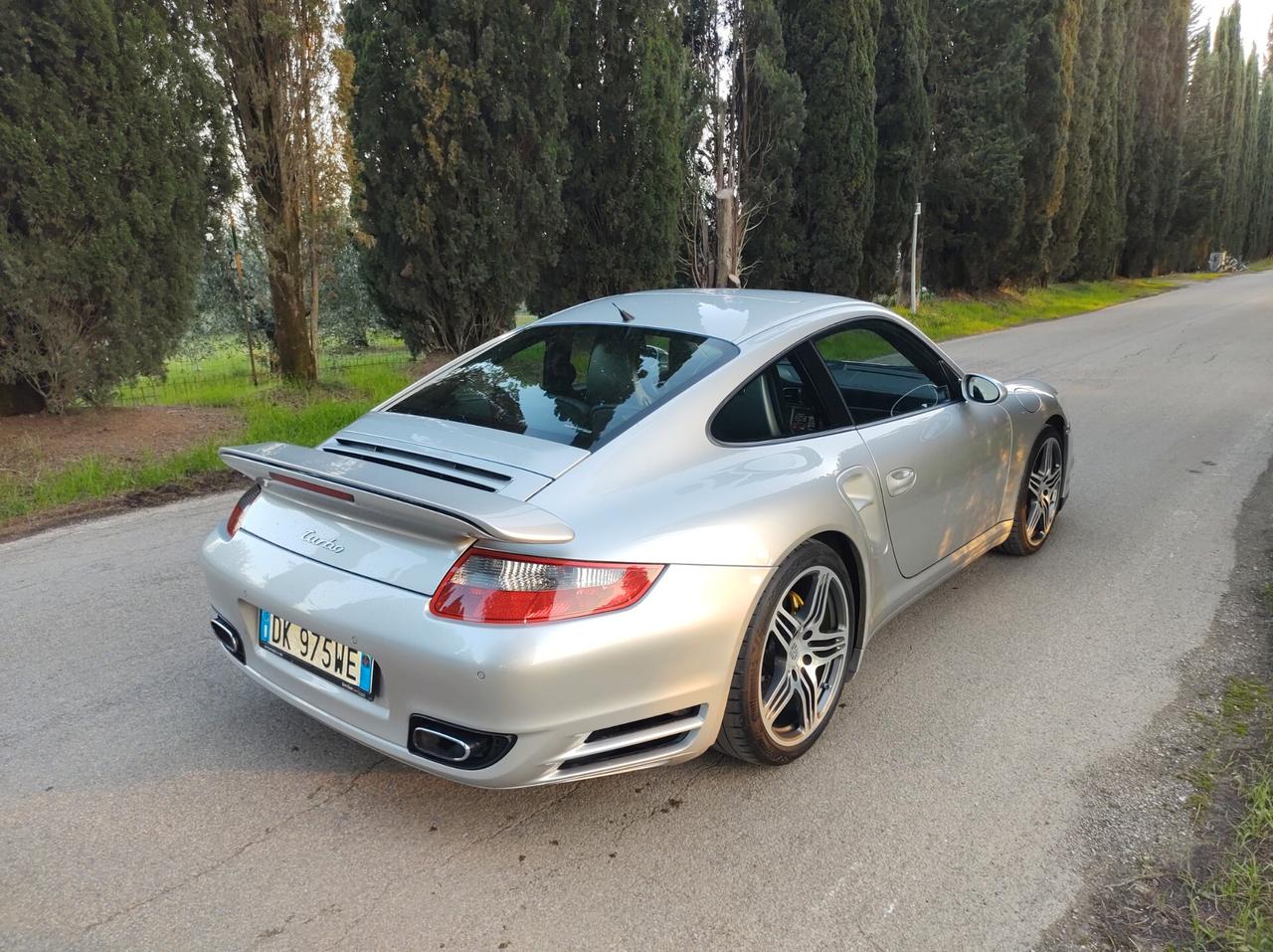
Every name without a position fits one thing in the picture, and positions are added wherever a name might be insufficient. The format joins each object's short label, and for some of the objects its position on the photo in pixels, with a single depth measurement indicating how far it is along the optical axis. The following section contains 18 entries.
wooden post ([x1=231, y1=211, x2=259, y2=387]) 8.62
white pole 17.62
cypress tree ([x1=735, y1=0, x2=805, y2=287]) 14.74
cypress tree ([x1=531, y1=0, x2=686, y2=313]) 11.78
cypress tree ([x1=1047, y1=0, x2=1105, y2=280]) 26.91
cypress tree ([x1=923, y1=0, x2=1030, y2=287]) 20.77
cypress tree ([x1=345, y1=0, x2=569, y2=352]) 9.61
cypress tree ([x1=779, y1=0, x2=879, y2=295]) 16.03
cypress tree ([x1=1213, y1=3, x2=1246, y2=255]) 49.25
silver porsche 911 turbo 2.26
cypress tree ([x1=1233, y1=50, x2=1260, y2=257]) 56.00
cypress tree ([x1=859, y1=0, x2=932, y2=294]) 17.97
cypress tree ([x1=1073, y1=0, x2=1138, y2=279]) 30.47
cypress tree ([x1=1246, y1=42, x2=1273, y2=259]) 61.03
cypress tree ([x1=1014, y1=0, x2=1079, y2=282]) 23.16
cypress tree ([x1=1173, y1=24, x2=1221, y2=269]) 40.78
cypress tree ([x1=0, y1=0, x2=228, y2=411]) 6.41
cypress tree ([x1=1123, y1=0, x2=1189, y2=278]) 37.16
